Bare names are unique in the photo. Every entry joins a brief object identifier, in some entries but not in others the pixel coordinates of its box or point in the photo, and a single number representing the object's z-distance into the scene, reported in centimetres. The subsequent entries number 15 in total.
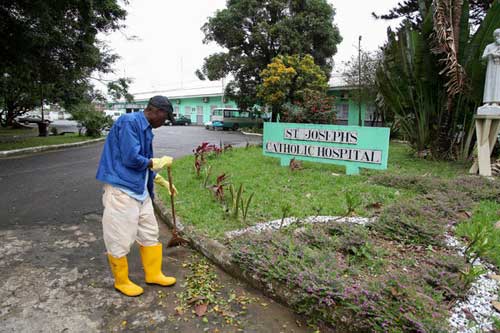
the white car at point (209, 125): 3013
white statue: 651
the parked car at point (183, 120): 3655
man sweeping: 280
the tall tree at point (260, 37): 2170
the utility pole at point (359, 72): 1825
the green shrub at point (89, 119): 1827
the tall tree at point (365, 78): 1819
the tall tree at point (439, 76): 744
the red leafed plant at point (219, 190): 485
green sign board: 616
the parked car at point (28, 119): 3171
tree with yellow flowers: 1941
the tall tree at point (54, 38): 978
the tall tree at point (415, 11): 1538
